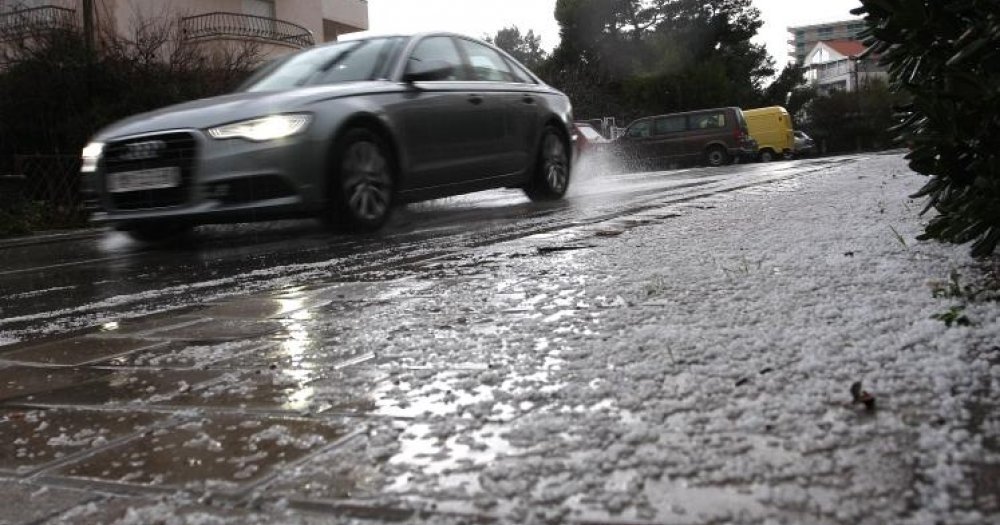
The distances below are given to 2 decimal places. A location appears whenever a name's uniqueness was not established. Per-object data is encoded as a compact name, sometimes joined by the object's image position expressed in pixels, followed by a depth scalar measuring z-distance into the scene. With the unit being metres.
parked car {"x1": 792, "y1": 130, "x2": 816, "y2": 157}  36.66
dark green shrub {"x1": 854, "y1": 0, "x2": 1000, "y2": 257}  2.41
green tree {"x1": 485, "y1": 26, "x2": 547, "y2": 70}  82.91
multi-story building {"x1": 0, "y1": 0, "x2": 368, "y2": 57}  13.16
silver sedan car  5.52
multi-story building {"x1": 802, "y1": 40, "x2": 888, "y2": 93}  91.38
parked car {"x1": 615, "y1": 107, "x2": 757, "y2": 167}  25.17
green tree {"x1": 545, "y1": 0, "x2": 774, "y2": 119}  43.03
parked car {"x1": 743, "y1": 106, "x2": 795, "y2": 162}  30.17
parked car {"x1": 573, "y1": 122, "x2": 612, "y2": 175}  16.11
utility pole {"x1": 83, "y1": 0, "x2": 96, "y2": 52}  11.54
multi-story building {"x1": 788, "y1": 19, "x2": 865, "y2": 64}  134.88
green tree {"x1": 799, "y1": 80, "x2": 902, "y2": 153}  44.53
